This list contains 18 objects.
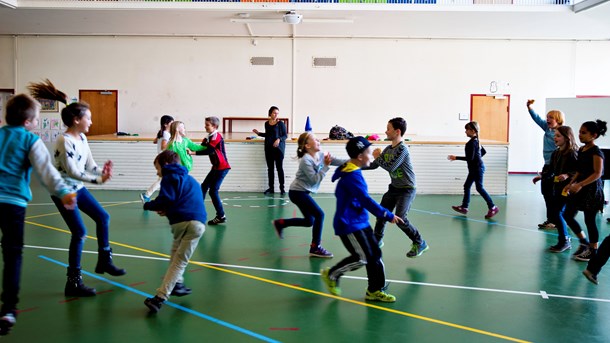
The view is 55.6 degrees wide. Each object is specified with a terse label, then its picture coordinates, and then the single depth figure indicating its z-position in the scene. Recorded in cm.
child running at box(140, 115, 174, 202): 924
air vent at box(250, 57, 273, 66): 1748
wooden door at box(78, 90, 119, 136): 1781
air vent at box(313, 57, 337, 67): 1747
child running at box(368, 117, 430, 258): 608
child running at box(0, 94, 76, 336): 382
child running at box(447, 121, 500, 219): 947
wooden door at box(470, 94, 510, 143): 1752
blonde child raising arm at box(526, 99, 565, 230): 743
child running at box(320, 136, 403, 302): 461
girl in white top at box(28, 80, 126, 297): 461
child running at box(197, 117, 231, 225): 825
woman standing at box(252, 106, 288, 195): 1213
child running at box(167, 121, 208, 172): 797
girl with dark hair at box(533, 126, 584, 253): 645
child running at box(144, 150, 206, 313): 441
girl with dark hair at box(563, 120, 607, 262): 594
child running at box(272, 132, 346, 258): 602
